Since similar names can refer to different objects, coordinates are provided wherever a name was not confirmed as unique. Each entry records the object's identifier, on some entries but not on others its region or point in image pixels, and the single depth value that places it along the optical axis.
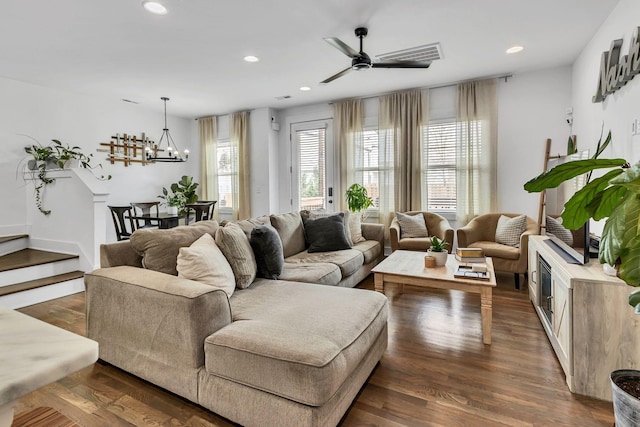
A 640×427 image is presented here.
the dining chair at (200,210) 5.00
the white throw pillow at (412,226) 4.68
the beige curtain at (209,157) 7.02
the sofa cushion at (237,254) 2.38
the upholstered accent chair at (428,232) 4.36
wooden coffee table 2.49
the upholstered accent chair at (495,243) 3.81
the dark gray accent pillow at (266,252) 2.64
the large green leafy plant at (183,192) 6.58
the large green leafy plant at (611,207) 1.23
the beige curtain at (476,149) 4.77
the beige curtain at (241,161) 6.55
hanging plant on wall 4.57
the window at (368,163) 5.61
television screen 2.16
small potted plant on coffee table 3.00
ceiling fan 2.89
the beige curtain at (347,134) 5.71
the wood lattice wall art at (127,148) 5.78
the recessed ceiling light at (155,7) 2.80
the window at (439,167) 5.09
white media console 1.81
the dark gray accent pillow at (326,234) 3.78
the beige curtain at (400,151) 5.23
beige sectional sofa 1.46
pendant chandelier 5.33
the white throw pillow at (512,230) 4.10
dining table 4.66
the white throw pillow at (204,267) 2.06
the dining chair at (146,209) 4.99
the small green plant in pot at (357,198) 5.36
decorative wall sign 2.41
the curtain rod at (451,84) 4.70
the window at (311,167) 6.15
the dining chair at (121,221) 4.54
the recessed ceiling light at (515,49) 3.78
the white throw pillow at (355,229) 4.36
